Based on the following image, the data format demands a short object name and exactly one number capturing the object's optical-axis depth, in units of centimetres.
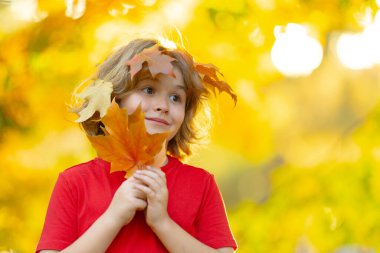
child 276
